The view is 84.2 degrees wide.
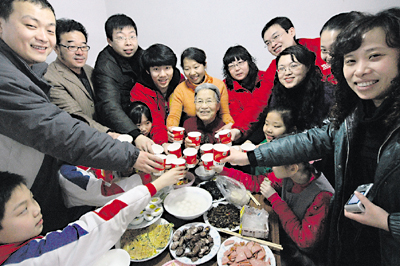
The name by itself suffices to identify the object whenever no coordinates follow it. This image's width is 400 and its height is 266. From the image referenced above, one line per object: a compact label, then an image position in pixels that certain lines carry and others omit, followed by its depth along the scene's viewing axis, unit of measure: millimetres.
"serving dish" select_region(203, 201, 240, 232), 1420
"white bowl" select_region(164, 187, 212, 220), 1514
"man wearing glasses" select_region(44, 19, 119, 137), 2000
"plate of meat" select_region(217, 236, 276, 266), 1222
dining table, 1243
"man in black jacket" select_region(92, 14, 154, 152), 2242
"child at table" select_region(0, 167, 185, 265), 997
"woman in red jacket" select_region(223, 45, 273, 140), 1939
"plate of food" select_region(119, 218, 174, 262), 1265
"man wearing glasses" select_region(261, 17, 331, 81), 1716
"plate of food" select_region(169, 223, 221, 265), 1238
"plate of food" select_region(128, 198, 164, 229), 1448
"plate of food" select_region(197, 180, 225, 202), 1678
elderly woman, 2104
